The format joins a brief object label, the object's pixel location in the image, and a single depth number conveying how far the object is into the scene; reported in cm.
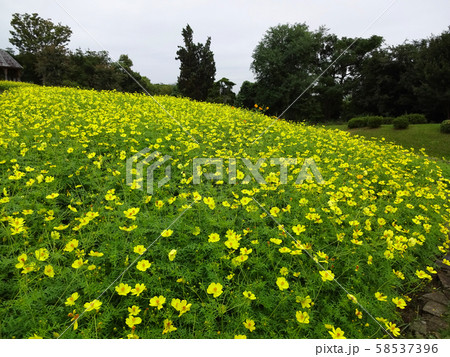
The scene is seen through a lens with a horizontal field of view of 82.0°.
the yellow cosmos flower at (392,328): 201
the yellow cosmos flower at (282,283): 204
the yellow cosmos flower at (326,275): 215
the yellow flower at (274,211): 292
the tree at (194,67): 2317
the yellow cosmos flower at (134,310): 187
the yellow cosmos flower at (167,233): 245
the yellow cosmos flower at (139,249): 227
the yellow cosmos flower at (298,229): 265
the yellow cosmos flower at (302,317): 186
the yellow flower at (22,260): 199
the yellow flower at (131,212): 269
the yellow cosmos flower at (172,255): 222
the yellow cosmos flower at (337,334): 184
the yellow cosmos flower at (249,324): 184
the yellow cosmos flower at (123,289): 198
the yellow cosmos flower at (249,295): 194
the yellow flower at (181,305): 187
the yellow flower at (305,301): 200
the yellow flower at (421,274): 248
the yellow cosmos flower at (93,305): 184
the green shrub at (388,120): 1803
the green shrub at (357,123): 1759
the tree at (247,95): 2938
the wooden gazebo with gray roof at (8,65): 2523
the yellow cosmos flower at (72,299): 186
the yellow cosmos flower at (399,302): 221
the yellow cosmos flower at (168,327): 177
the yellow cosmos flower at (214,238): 247
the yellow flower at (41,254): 207
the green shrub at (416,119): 1698
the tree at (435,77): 1861
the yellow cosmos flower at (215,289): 199
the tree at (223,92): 2656
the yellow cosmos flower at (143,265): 213
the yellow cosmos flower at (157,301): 191
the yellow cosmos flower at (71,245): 226
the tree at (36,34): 3125
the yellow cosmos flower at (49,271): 204
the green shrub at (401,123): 1499
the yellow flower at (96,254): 222
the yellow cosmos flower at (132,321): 183
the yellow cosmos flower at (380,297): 214
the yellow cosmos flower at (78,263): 211
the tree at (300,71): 2689
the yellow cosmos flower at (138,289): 198
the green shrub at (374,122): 1670
